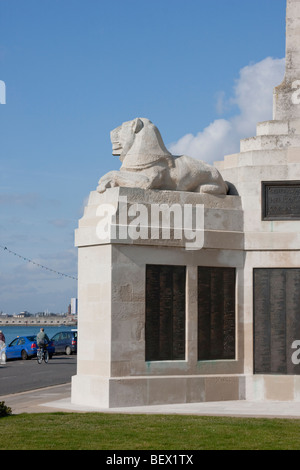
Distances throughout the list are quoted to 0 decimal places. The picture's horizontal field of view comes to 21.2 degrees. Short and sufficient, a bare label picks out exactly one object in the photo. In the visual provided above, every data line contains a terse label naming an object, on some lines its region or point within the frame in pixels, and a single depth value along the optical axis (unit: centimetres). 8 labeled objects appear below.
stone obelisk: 1973
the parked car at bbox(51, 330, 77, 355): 4216
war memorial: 1717
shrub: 1504
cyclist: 3507
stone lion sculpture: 1814
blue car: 3938
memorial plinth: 1703
